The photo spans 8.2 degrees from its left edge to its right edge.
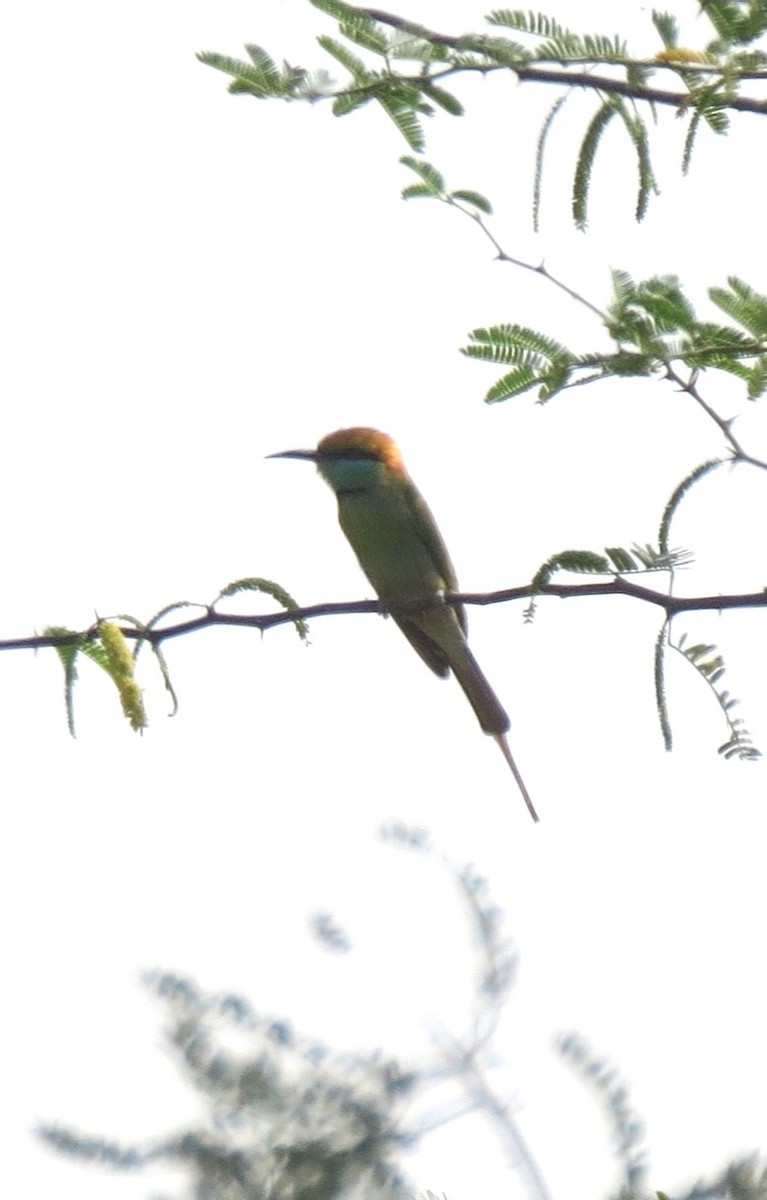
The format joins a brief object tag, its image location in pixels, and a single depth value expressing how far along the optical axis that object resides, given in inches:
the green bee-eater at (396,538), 512.4
